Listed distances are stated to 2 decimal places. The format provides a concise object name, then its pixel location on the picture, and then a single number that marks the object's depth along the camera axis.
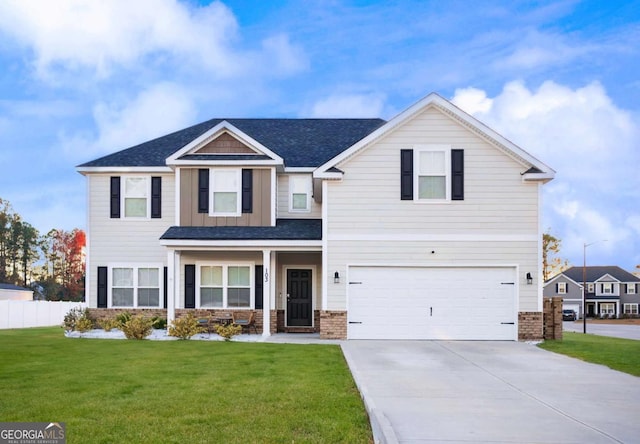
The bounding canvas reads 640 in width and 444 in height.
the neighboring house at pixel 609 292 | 83.75
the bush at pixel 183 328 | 18.17
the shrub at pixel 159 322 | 20.81
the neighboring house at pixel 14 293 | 44.89
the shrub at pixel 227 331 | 18.02
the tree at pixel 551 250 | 63.44
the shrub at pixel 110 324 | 20.12
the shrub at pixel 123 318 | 20.70
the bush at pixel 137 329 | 17.97
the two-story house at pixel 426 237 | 18.45
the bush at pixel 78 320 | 19.67
